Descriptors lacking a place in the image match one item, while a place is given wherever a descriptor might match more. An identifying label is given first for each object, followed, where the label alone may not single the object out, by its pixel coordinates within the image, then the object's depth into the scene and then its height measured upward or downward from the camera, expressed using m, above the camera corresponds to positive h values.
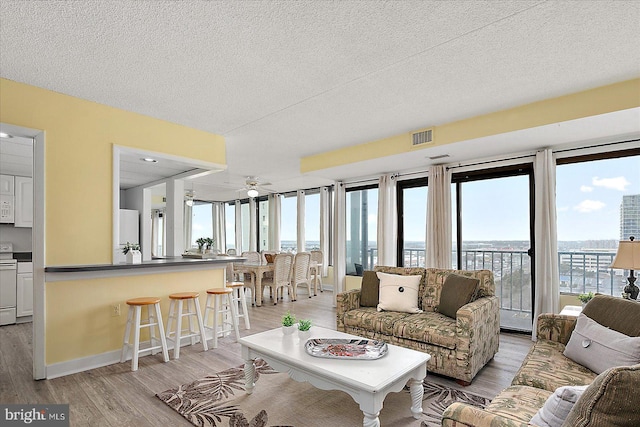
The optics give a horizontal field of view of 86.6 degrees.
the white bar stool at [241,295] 4.73 -1.12
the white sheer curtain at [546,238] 4.12 -0.29
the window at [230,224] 11.18 -0.23
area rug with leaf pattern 2.36 -1.43
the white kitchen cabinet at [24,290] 5.08 -1.08
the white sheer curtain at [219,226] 11.37 -0.30
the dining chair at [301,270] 6.98 -1.13
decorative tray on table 2.41 -0.99
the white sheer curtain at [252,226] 10.36 -0.28
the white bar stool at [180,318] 3.64 -1.14
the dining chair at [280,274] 6.51 -1.13
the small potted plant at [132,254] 3.65 -0.40
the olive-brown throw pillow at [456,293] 3.30 -0.77
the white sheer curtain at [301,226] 8.94 -0.25
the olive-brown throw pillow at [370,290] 3.94 -0.88
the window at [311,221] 8.76 -0.12
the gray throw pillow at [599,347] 1.88 -0.79
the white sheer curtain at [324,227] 8.38 -0.26
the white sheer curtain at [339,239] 6.58 -0.45
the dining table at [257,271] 6.40 -1.05
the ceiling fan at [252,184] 7.09 +0.69
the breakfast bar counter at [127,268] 3.08 -0.53
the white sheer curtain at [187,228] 11.39 -0.35
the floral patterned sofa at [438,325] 2.91 -1.06
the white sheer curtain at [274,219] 9.54 -0.06
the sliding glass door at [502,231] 4.57 -0.23
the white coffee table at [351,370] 2.02 -1.02
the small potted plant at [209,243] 5.46 -0.42
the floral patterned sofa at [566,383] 1.01 -0.78
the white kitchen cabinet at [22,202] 5.48 +0.27
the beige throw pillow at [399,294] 3.68 -0.86
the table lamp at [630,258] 2.75 -0.36
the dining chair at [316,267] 7.74 -1.18
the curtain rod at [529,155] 3.88 +0.78
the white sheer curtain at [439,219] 5.02 -0.05
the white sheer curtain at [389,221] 5.90 -0.09
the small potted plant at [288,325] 2.92 -0.93
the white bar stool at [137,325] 3.30 -1.10
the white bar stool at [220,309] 3.99 -1.15
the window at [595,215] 3.83 -0.01
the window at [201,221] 11.53 -0.13
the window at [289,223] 9.27 -0.18
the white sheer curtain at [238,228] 10.95 -0.36
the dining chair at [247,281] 6.53 -1.28
